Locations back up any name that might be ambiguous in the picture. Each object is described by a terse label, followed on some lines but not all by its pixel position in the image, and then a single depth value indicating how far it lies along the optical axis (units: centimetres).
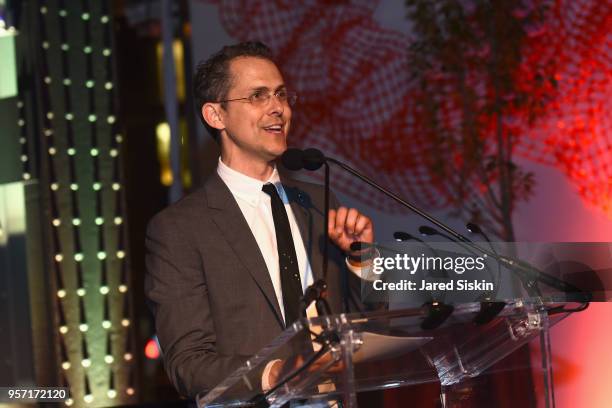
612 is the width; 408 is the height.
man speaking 640
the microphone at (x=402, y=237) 622
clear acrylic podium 603
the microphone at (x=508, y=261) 622
